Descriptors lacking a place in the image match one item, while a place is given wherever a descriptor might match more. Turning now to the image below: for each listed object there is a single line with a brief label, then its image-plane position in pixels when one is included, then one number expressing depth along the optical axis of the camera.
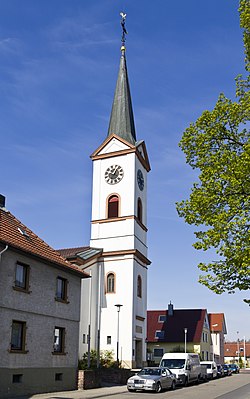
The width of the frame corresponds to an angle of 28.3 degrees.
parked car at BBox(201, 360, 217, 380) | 38.11
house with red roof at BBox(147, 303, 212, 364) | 58.00
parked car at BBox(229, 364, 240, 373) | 53.25
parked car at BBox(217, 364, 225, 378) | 41.70
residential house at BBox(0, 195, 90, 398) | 19.73
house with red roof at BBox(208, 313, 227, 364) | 71.82
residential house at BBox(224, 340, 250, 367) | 92.60
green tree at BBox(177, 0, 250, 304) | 13.72
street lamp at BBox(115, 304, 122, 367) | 35.69
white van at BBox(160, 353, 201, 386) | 29.31
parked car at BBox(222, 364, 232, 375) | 45.84
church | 37.41
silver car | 24.62
